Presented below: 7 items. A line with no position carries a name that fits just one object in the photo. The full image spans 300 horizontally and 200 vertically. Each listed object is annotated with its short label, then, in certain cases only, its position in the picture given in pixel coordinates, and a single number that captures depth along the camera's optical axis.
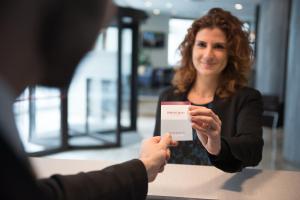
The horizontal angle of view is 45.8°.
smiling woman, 1.48
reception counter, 1.10
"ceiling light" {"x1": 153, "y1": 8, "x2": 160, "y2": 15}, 11.41
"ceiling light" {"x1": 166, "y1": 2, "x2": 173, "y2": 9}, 8.84
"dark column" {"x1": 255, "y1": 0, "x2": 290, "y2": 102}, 6.35
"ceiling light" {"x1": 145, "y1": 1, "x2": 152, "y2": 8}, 9.41
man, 0.41
